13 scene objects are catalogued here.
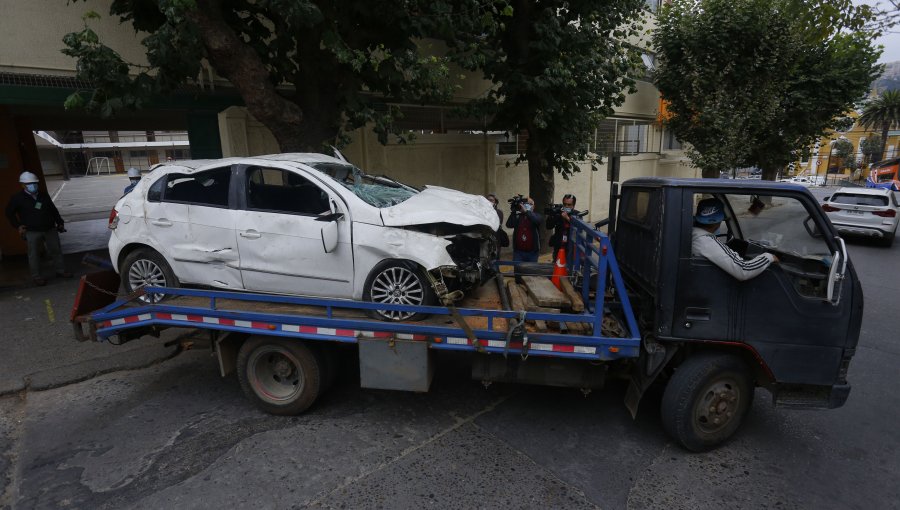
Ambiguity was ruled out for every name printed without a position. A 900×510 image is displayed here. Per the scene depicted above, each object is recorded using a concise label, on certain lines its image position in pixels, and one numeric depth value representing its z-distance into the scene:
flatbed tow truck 3.72
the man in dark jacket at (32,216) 8.34
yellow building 57.47
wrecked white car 4.28
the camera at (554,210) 7.72
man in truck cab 3.61
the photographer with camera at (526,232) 7.13
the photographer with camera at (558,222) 7.14
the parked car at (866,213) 13.55
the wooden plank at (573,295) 4.23
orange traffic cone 4.90
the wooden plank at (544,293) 4.24
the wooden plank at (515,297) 4.34
